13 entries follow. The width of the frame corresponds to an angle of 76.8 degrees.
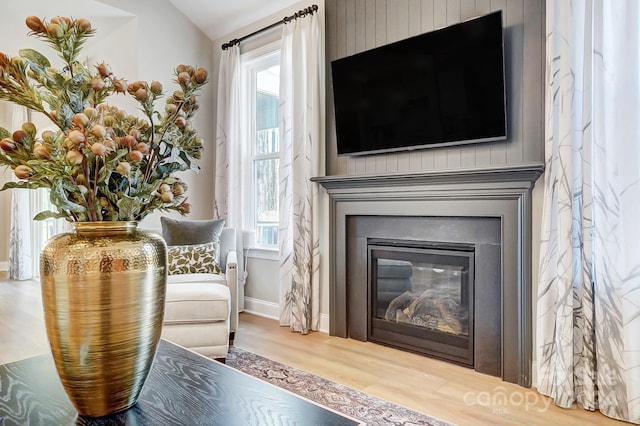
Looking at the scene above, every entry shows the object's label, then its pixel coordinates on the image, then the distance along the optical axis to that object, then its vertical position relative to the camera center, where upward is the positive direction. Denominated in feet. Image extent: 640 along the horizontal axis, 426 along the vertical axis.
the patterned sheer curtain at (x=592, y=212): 6.43 -0.11
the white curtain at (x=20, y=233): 19.70 -1.16
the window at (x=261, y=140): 13.01 +2.26
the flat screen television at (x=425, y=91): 8.10 +2.60
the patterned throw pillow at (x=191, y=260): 10.31 -1.33
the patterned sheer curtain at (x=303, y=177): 10.99 +0.85
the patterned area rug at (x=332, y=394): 6.28 -3.31
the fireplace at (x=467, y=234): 7.75 -0.62
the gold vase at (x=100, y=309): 2.81 -0.71
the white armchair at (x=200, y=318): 8.16 -2.23
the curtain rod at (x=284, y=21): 10.98 +5.45
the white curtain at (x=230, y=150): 13.30 +1.95
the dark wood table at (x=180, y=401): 3.00 -1.56
